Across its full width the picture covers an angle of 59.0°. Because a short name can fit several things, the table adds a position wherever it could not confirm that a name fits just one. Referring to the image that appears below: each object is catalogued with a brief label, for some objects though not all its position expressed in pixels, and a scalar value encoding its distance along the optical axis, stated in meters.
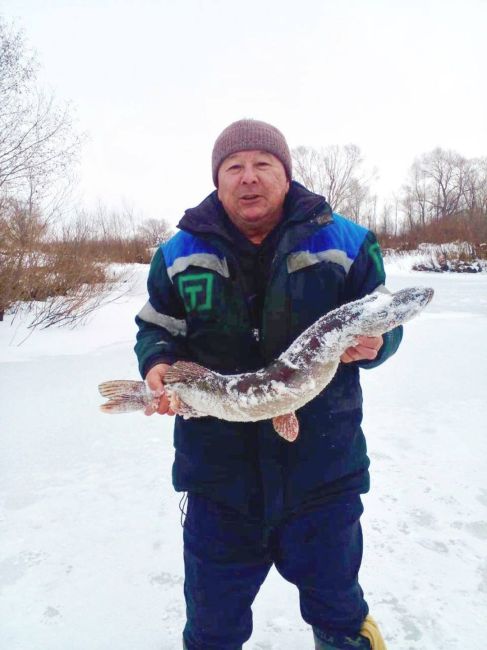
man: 1.50
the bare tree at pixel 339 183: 37.69
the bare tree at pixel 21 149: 9.12
